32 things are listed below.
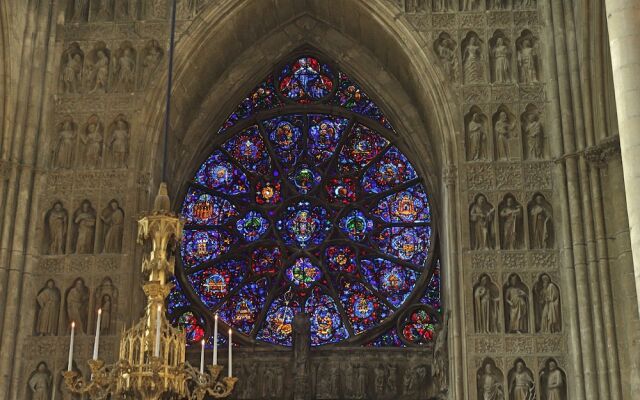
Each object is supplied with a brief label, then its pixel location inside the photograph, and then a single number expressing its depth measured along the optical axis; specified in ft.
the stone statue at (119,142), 54.70
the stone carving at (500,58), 55.62
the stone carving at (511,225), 52.75
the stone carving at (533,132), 54.08
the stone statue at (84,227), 53.36
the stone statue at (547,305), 51.01
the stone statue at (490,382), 49.85
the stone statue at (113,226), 53.21
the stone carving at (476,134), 54.34
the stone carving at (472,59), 55.62
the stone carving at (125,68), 56.24
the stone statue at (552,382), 49.73
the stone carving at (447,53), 55.67
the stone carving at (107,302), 51.65
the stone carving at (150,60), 56.18
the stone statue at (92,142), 54.85
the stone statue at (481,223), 52.70
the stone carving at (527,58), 55.53
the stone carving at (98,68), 56.39
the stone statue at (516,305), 51.29
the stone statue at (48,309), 51.83
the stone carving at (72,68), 56.39
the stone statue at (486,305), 51.16
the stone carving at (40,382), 50.47
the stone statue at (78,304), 52.03
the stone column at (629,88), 33.65
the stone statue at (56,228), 53.26
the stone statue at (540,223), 52.60
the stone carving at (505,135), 54.29
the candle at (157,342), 35.58
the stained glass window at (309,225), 57.47
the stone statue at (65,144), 54.85
